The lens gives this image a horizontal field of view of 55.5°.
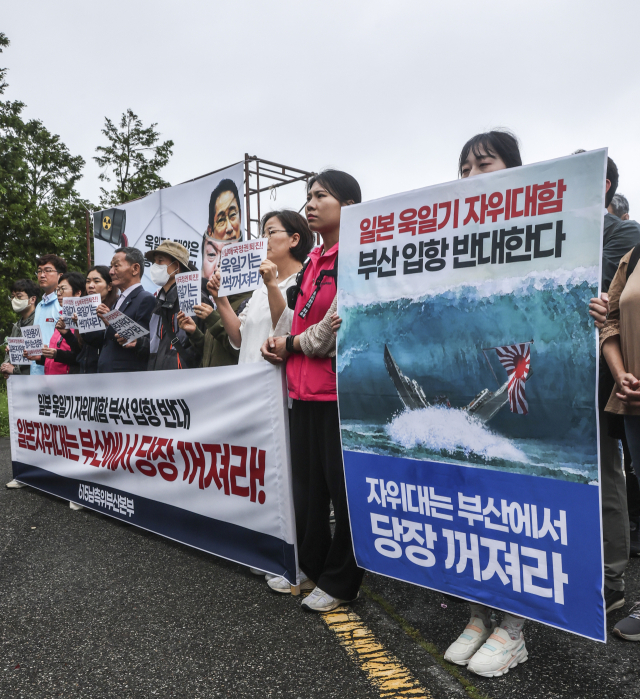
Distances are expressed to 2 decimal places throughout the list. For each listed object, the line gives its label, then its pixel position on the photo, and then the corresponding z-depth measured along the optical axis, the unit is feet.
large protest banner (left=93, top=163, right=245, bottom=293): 27.17
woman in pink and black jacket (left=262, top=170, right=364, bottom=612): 8.89
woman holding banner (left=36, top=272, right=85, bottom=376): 16.70
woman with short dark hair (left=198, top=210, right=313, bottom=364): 10.69
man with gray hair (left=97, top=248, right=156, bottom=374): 14.19
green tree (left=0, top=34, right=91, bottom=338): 70.90
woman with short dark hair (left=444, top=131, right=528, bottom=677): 7.07
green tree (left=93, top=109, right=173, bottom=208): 82.89
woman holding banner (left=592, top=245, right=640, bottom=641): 7.07
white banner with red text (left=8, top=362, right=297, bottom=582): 9.73
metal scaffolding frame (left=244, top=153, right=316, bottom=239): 27.78
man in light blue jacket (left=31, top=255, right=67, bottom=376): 18.20
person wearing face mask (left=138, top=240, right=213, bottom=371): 12.86
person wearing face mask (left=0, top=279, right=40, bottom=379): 19.30
